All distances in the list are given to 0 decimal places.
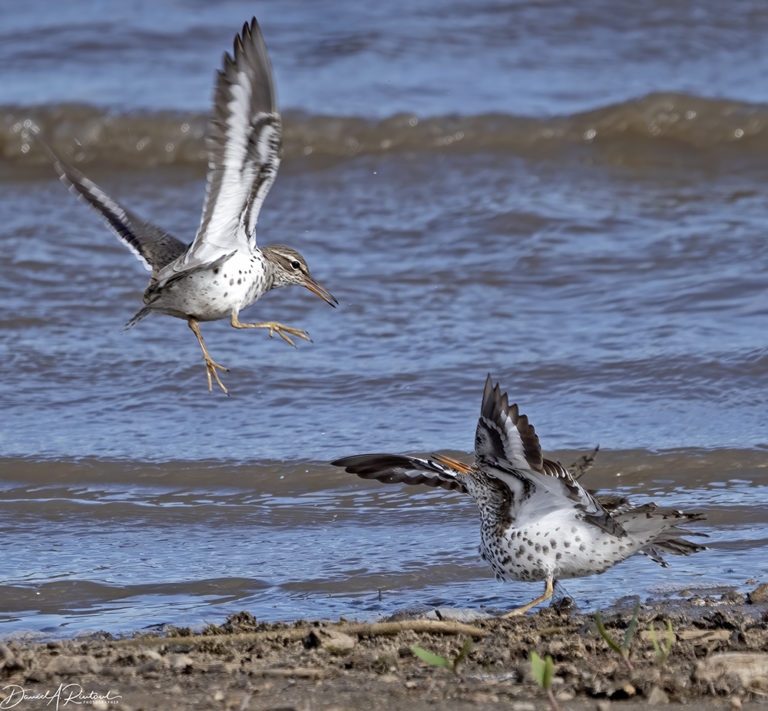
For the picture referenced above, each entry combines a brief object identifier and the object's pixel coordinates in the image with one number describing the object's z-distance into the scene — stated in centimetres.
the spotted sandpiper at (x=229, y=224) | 1100
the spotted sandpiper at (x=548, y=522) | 1028
